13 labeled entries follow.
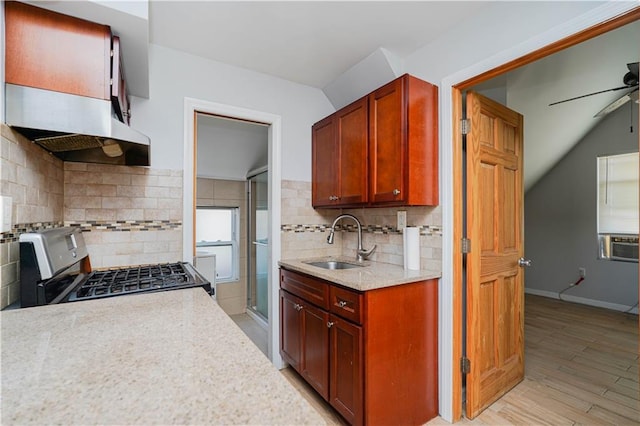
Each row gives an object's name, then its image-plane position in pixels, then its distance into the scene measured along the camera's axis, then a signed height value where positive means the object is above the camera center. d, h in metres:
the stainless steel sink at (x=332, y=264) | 2.47 -0.43
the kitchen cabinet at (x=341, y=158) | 2.15 +0.44
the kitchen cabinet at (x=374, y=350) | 1.62 -0.82
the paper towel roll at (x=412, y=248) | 2.01 -0.24
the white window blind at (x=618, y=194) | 3.82 +0.24
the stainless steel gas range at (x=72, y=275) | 1.06 -0.31
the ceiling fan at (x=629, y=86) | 2.26 +1.09
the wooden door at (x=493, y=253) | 1.87 -0.28
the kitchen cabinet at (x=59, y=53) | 1.12 +0.65
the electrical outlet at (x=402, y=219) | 2.19 -0.05
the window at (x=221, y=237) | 3.81 -0.31
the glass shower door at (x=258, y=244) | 3.39 -0.39
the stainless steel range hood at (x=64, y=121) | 1.10 +0.37
